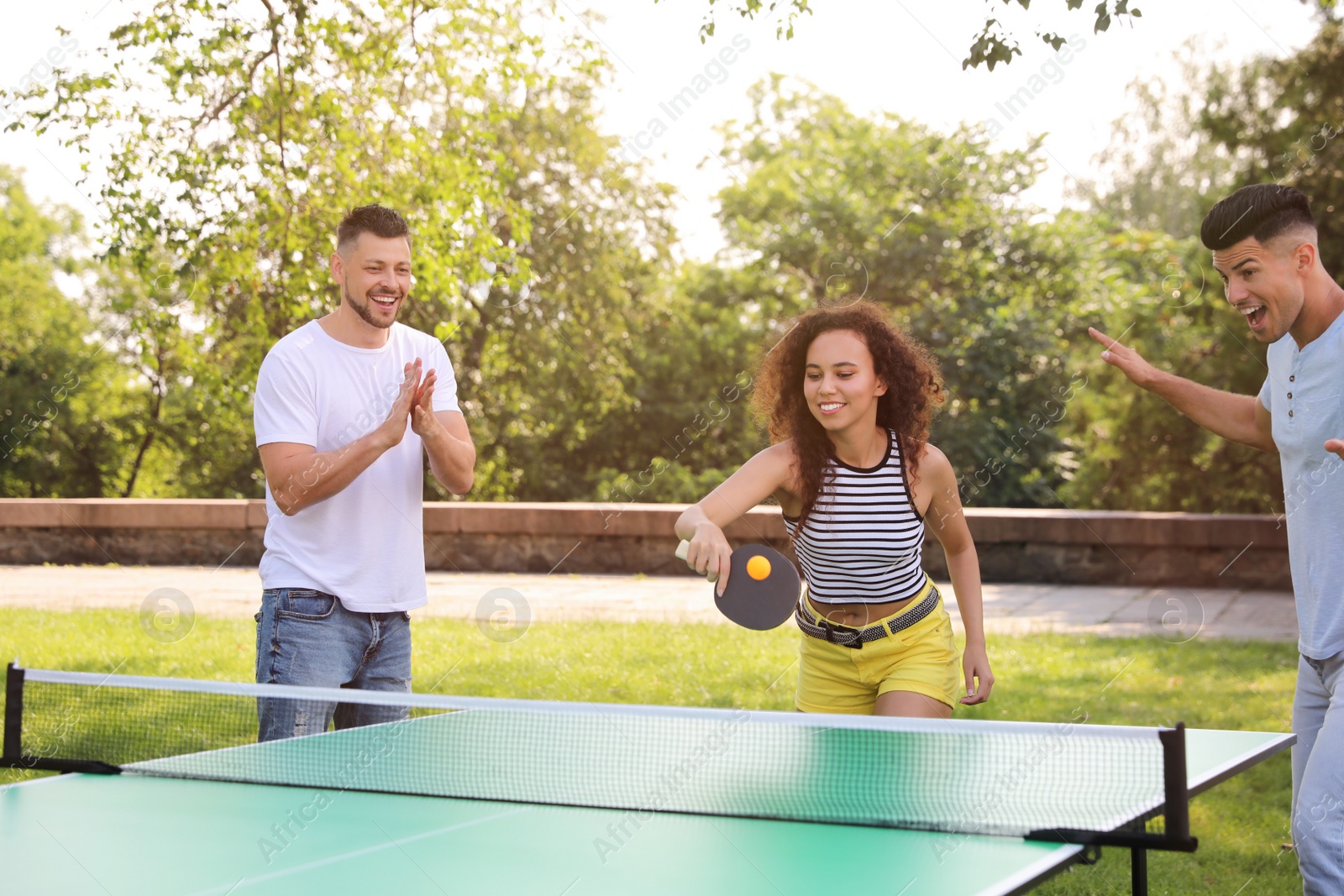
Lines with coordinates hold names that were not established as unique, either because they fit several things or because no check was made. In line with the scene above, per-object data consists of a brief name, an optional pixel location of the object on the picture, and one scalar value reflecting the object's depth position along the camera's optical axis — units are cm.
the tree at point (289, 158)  986
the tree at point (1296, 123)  1140
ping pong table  248
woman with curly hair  366
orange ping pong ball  313
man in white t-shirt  371
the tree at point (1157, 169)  2881
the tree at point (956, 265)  1647
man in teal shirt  319
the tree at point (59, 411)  1841
